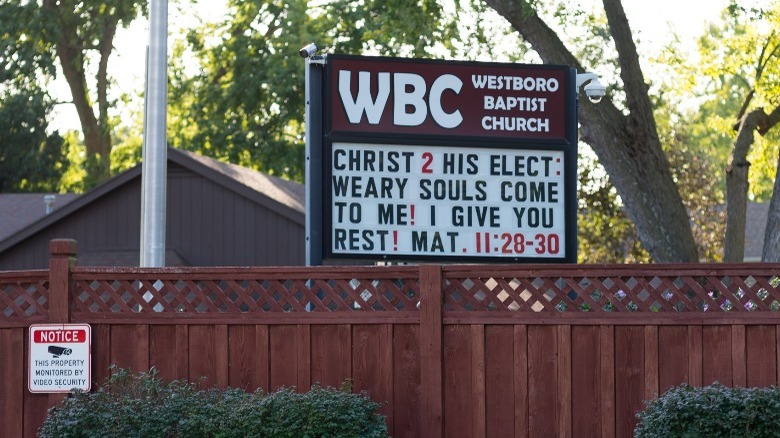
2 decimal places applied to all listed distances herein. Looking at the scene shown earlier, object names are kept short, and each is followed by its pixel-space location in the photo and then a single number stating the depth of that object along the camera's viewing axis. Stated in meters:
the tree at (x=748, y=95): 19.81
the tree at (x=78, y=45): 38.56
